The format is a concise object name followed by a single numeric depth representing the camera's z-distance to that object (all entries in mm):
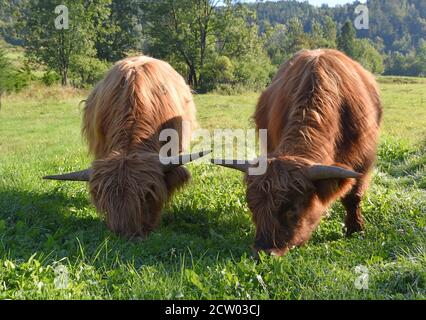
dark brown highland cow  4438
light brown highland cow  4906
